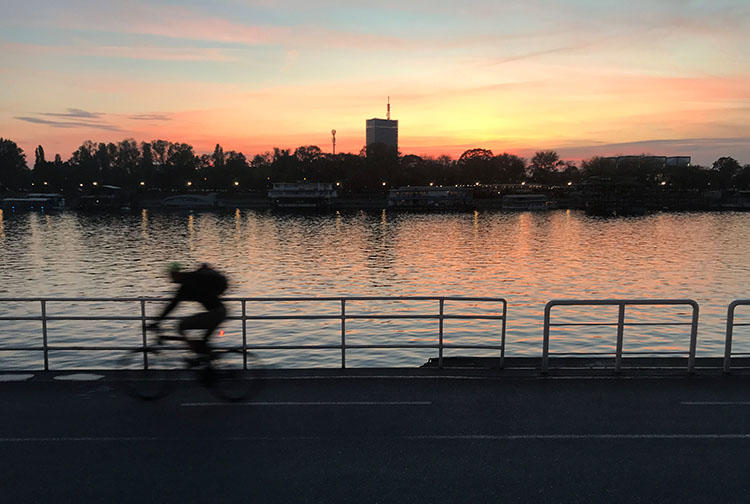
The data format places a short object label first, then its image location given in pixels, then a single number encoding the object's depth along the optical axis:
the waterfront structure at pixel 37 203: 185.00
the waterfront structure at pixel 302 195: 183.50
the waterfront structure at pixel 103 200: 192.50
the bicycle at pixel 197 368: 9.51
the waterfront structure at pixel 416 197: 197.75
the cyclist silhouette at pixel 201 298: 9.12
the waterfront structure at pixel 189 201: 192.38
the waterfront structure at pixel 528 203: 194.00
